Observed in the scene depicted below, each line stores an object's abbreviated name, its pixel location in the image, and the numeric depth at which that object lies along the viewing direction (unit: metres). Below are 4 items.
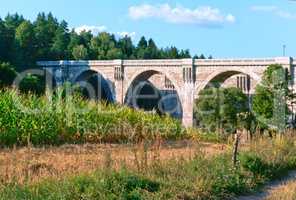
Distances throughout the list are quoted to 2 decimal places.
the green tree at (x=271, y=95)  31.97
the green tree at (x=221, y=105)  32.81
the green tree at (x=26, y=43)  61.61
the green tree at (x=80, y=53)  71.68
